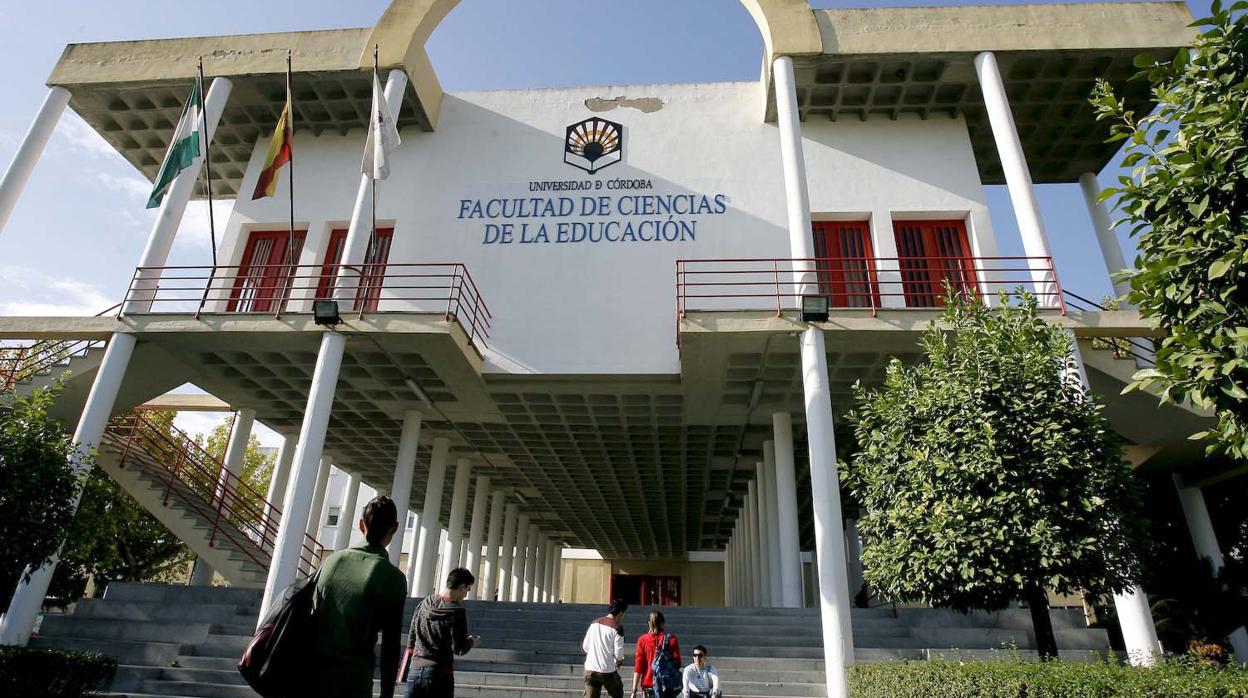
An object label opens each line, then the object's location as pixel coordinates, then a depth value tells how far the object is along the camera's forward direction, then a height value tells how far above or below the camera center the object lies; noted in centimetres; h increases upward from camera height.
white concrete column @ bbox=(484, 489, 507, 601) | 2477 +330
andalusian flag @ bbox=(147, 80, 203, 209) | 1280 +822
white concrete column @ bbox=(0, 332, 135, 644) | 1074 +303
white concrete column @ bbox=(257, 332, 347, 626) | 1094 +256
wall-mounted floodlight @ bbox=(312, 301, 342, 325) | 1199 +516
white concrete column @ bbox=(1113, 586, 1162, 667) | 982 +52
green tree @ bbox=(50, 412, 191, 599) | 1917 +233
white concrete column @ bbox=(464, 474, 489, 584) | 2275 +362
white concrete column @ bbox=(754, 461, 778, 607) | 1747 +292
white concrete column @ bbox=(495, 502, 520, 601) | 2677 +338
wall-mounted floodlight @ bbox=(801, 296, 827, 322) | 1123 +511
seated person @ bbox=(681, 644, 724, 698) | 747 -30
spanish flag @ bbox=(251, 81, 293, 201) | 1295 +829
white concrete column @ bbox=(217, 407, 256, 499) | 1683 +441
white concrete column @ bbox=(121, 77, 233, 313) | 1323 +752
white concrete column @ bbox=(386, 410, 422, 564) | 1521 +374
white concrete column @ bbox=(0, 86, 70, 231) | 1362 +903
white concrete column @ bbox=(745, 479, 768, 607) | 1973 +278
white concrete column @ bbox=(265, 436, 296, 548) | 1738 +378
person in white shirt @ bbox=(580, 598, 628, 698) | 705 -9
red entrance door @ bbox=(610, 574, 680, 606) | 3806 +300
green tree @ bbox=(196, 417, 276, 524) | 3012 +744
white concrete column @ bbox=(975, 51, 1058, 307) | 1234 +841
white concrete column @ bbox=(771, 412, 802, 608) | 1445 +269
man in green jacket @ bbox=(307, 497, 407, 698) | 271 +9
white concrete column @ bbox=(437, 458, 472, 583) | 1961 +338
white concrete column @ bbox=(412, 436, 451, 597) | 1669 +280
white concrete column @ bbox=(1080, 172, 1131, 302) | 1554 +880
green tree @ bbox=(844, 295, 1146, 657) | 736 +178
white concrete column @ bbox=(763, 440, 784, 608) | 1684 +326
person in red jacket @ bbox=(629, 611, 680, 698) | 731 -3
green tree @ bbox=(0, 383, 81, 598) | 877 +165
